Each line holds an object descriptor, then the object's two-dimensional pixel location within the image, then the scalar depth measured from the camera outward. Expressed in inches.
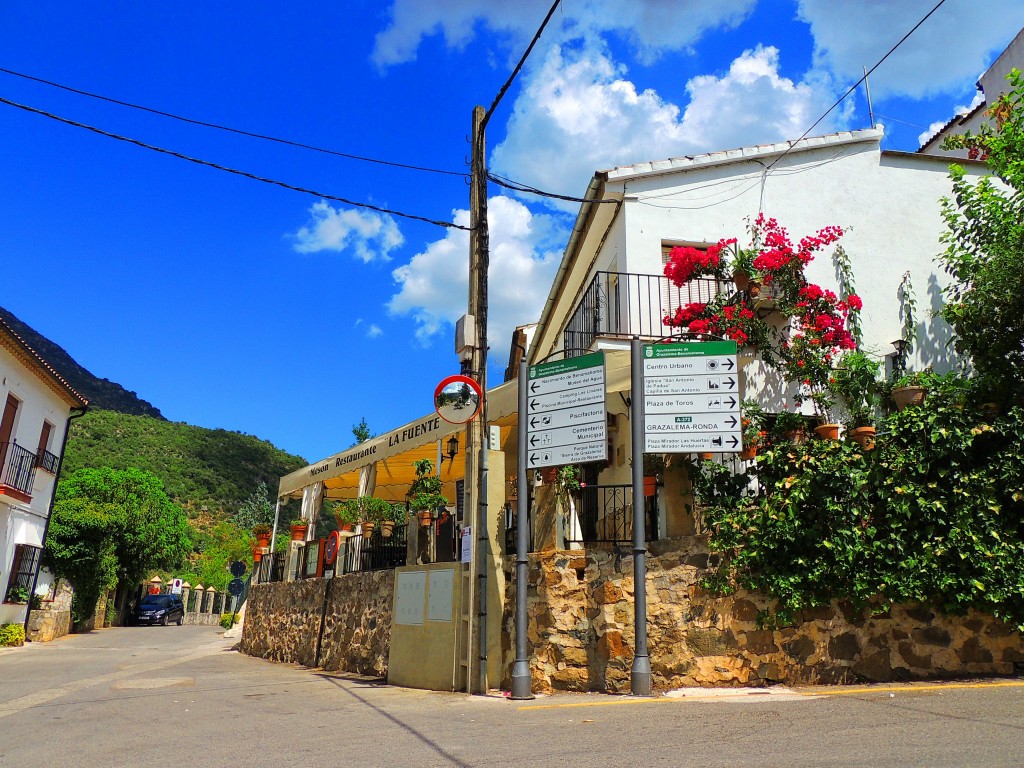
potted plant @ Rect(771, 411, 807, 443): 375.9
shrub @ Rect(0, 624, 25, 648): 724.9
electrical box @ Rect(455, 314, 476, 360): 373.1
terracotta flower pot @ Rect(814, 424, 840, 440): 351.9
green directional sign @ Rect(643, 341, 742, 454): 327.6
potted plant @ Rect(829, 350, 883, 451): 436.1
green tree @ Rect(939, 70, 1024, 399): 353.4
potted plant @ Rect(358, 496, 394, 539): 506.9
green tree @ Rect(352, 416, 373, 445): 1279.4
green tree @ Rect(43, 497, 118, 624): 1018.1
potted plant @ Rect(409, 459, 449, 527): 435.5
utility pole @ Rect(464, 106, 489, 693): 333.1
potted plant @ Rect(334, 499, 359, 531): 531.3
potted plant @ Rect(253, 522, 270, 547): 738.8
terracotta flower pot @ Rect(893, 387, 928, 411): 365.1
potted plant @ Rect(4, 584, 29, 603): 778.1
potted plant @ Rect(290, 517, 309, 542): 599.2
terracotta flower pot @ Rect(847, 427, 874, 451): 331.0
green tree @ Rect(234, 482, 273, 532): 2176.4
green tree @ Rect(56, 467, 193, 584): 1140.5
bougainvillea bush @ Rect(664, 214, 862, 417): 433.7
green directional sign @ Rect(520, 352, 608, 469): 331.0
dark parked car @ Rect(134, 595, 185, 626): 1417.3
